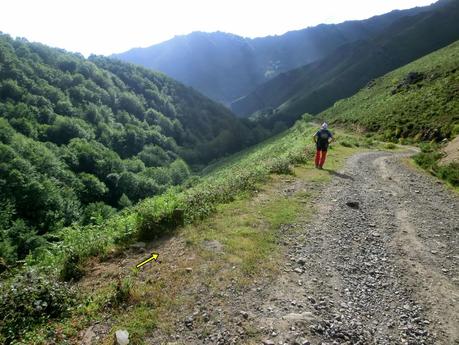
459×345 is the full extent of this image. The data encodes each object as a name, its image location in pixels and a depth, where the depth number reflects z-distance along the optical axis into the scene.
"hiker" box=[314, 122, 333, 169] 22.47
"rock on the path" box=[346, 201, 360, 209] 14.77
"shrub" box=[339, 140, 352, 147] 38.11
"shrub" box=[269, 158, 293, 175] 20.11
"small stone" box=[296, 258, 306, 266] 9.49
